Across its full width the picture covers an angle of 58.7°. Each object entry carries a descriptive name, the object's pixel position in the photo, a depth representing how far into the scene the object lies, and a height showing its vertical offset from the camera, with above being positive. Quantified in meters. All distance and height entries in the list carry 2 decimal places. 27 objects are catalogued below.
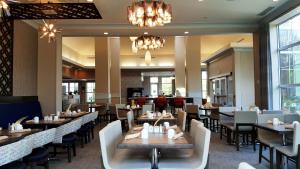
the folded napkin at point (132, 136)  3.48 -0.61
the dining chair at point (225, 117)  8.06 -0.85
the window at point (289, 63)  7.26 +0.76
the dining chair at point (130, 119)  5.86 -0.64
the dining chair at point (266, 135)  4.98 -0.92
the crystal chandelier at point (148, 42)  8.97 +1.63
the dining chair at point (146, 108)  8.65 -0.59
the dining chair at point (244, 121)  6.46 -0.78
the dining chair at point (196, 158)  3.10 -0.89
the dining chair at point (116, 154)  3.15 -0.91
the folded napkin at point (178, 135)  3.46 -0.61
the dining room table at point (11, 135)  3.56 -0.67
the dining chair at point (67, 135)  5.15 -0.92
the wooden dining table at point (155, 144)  3.08 -0.63
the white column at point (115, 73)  15.51 +1.01
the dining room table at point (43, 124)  5.70 -0.71
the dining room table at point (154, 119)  6.04 -0.67
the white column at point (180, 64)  16.36 +1.60
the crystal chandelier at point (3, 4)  4.09 +1.34
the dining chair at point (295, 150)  3.88 -0.90
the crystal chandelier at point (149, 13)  5.13 +1.51
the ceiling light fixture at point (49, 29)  6.33 +1.47
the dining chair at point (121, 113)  10.22 -0.89
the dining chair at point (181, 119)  5.64 -0.65
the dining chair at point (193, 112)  9.76 -0.85
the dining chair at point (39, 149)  3.88 -0.94
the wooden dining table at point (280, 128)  4.22 -0.66
